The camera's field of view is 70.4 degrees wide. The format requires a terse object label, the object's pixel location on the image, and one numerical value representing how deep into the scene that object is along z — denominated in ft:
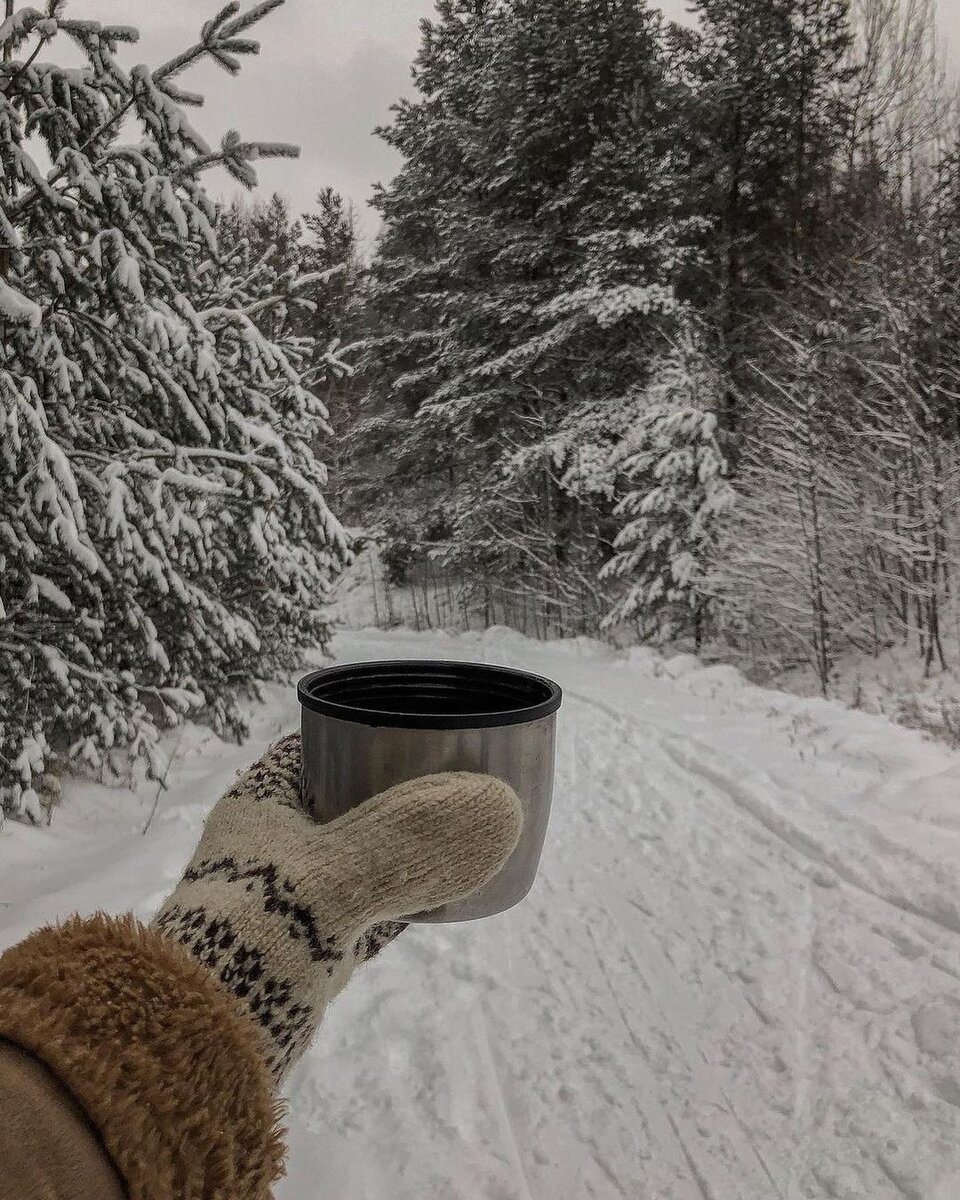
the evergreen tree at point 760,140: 32.58
